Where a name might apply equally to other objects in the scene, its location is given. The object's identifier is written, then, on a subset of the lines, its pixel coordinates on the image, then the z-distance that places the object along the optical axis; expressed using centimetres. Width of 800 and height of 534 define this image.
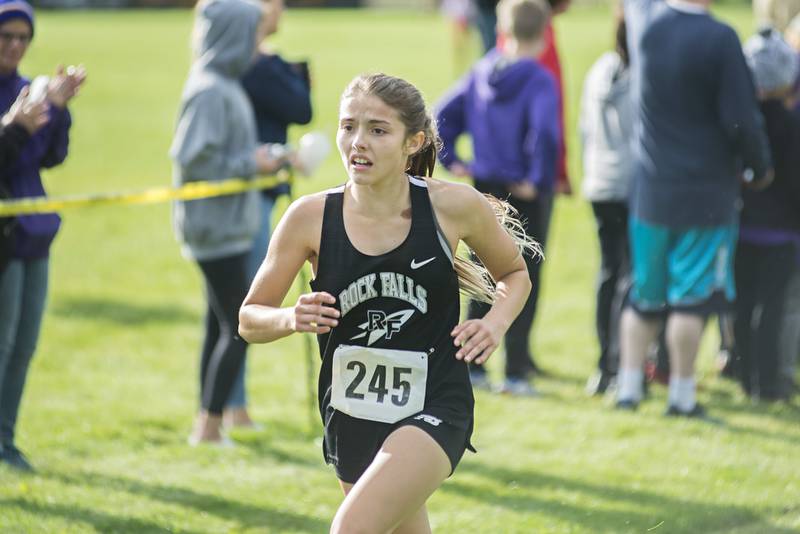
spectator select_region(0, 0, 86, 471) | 1165
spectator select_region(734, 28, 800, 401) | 1474
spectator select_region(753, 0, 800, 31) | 1655
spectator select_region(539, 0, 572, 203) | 1630
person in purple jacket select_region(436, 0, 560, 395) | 1537
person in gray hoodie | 1312
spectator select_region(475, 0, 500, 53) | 2261
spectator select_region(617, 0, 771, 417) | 1366
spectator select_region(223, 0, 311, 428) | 1399
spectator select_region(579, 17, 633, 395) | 1553
